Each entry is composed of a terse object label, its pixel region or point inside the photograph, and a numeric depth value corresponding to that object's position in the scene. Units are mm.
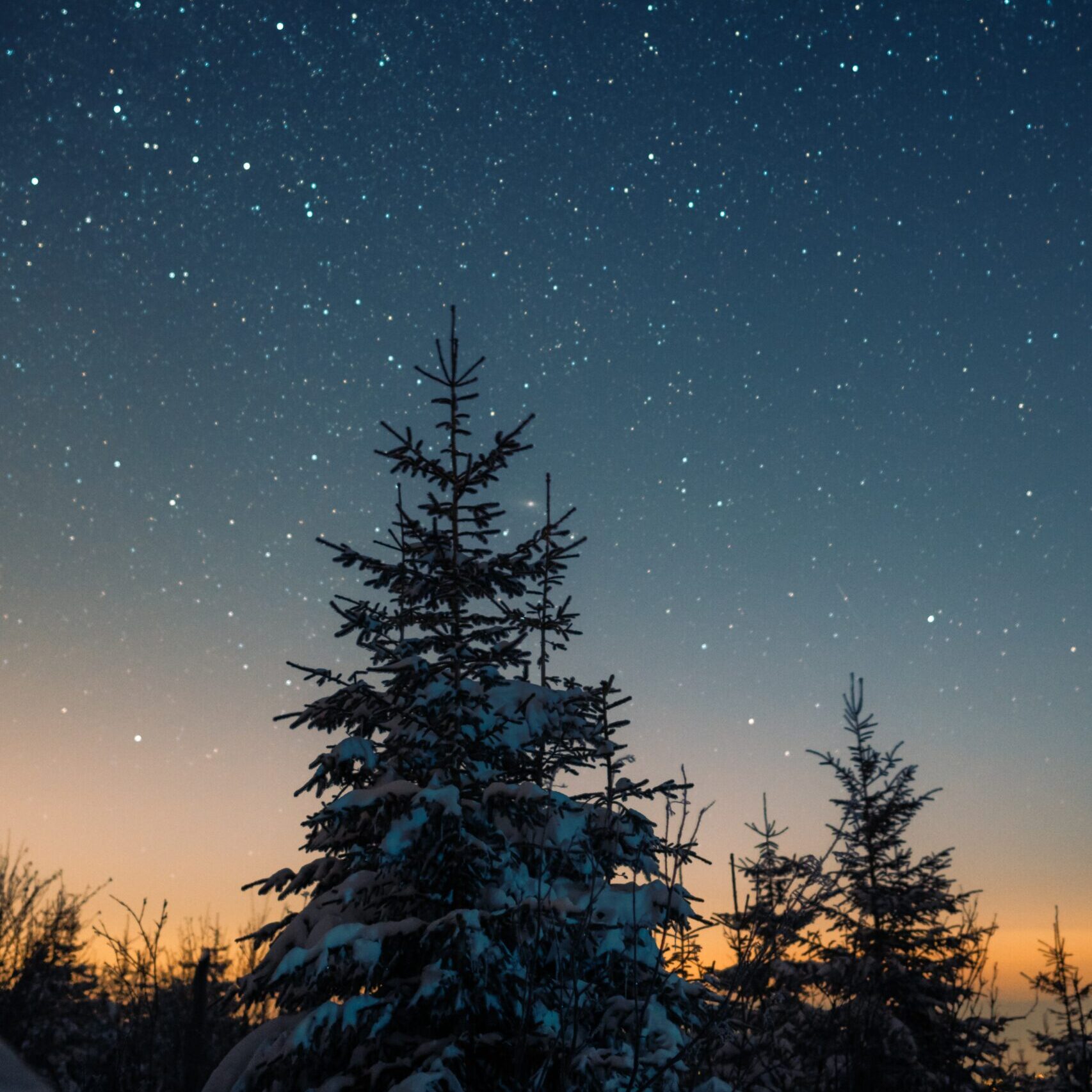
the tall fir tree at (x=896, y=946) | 13484
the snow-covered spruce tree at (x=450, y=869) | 7332
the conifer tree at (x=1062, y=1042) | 15766
